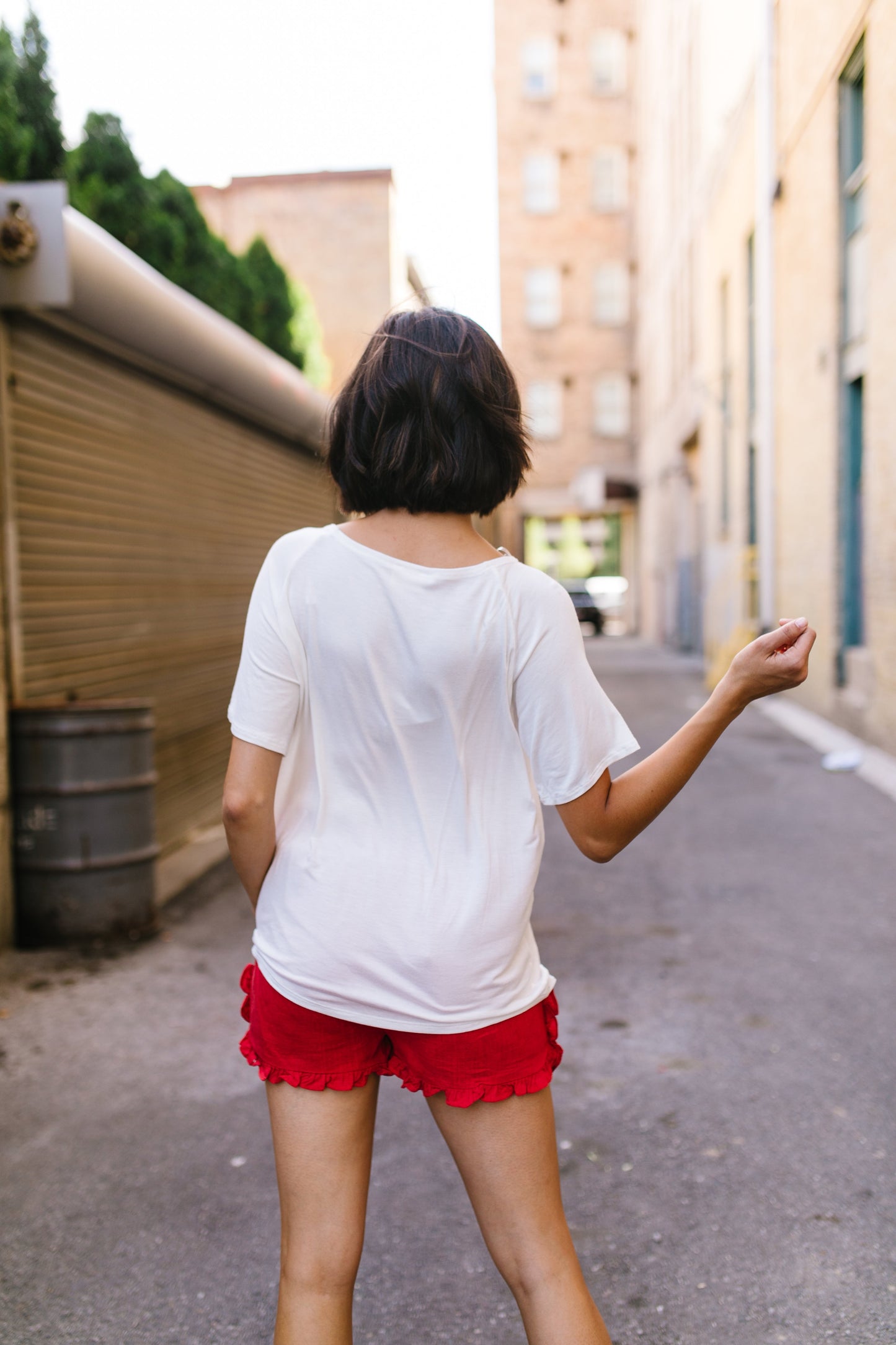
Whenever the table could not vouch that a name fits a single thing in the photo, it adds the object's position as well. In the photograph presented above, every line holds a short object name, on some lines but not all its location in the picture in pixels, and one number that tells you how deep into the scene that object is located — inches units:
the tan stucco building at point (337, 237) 767.1
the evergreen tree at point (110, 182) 360.5
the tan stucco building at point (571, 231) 1443.2
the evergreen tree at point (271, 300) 490.0
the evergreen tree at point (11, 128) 267.9
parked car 1328.7
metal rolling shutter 214.8
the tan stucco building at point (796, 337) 363.9
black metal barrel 195.2
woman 61.0
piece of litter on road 357.4
